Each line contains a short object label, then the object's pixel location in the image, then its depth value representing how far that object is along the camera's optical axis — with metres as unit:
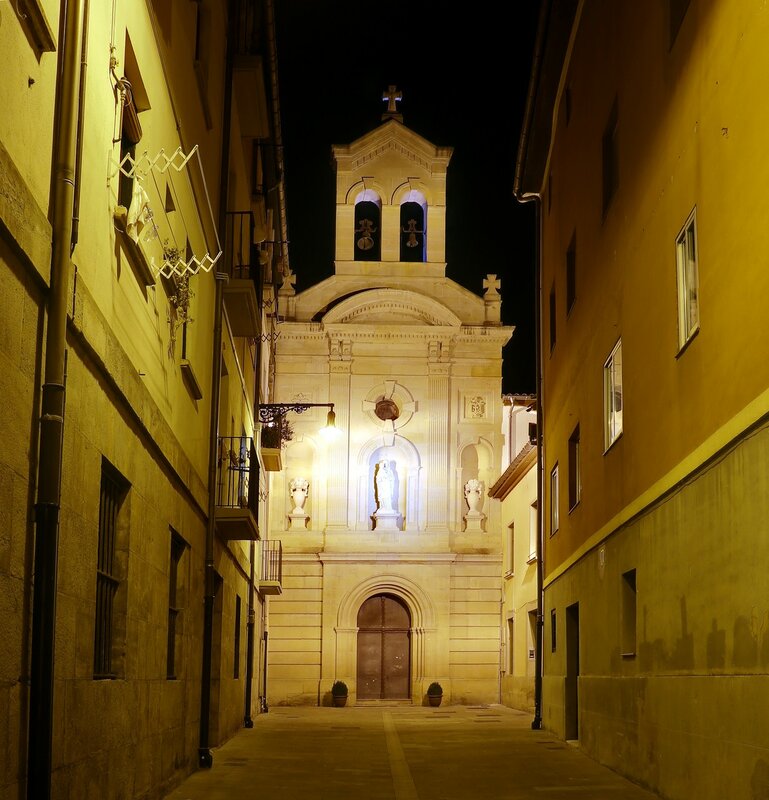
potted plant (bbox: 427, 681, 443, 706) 36.22
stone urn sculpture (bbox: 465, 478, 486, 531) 37.94
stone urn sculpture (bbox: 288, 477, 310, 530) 37.78
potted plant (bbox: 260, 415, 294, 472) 28.25
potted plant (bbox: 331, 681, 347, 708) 36.12
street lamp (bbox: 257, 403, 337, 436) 26.16
